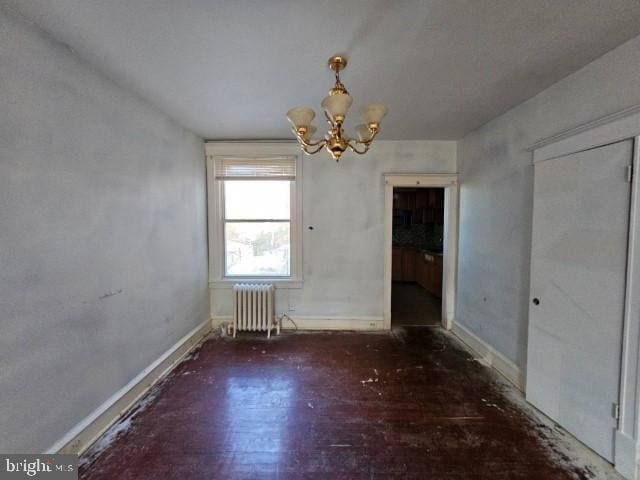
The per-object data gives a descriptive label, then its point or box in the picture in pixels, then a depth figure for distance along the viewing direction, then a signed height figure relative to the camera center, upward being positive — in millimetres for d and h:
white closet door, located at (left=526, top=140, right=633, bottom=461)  1621 -424
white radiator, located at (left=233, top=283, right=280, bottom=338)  3455 -1065
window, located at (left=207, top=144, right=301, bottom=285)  3633 +147
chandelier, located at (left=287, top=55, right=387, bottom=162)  1525 +690
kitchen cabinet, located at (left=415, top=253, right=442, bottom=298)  5293 -980
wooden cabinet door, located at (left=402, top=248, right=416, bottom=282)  6520 -929
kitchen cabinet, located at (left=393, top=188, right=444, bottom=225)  5921 +580
